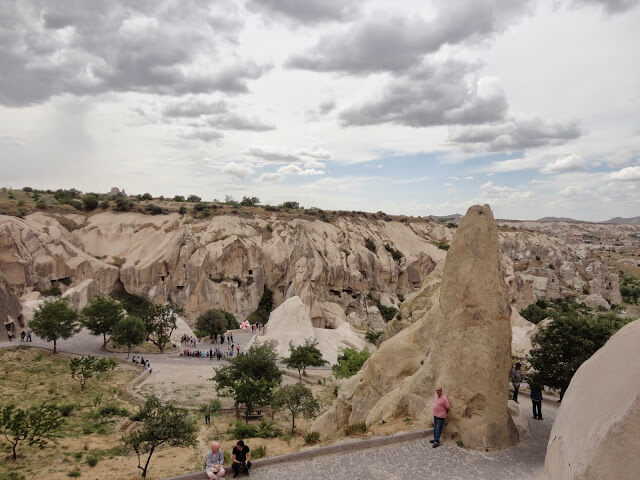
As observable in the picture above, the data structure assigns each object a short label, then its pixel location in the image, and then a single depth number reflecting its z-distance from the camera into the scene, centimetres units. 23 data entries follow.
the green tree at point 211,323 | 4226
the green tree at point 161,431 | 1152
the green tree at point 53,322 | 2827
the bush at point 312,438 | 1081
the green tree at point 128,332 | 3073
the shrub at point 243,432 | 1742
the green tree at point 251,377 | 2028
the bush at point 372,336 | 4193
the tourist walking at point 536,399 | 1217
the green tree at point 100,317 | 3216
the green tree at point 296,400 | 1841
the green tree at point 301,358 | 2864
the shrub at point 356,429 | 1001
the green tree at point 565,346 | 1248
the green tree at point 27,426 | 1398
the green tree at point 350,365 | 2664
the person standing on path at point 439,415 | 902
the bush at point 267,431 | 1731
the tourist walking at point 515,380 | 1304
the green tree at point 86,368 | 2303
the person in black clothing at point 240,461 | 828
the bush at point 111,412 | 1925
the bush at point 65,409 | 1864
